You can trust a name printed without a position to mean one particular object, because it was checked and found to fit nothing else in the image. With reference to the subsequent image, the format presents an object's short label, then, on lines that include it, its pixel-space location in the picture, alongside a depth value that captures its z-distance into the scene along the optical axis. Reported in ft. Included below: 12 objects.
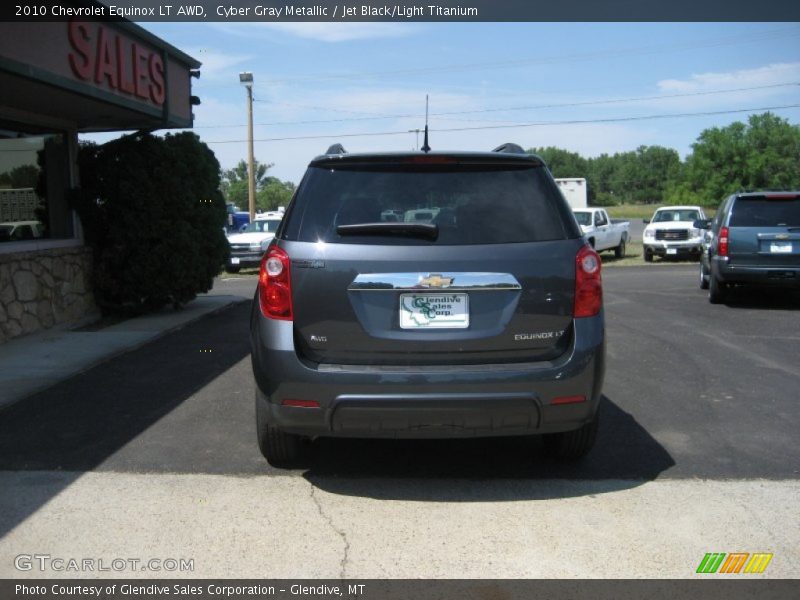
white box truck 108.78
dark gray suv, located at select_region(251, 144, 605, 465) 13.61
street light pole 111.04
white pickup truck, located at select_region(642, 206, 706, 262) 80.94
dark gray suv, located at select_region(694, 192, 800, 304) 40.06
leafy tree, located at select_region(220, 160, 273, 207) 390.83
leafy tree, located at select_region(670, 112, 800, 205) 295.89
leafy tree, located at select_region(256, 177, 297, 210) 372.79
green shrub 37.04
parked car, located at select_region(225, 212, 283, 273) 74.95
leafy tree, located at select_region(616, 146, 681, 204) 527.40
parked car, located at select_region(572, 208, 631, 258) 80.12
